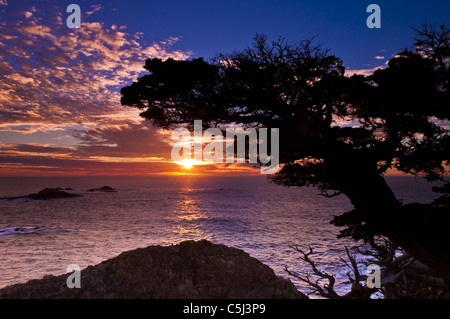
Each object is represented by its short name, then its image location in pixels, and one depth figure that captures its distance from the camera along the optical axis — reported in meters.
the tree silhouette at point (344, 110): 6.97
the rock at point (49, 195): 95.12
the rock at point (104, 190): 147.25
